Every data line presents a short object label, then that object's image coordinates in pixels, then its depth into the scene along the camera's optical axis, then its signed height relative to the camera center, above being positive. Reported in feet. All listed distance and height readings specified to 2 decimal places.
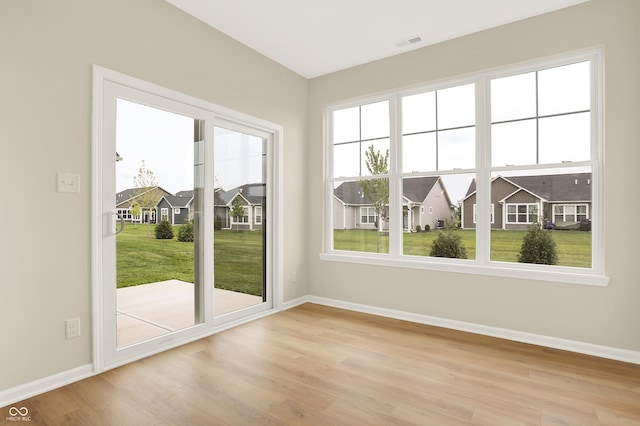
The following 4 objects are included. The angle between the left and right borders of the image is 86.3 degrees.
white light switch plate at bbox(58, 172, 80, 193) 7.51 +0.69
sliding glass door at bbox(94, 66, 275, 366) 8.40 -0.23
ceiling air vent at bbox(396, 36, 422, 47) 11.47 +5.89
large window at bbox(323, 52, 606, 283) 9.81 +1.44
